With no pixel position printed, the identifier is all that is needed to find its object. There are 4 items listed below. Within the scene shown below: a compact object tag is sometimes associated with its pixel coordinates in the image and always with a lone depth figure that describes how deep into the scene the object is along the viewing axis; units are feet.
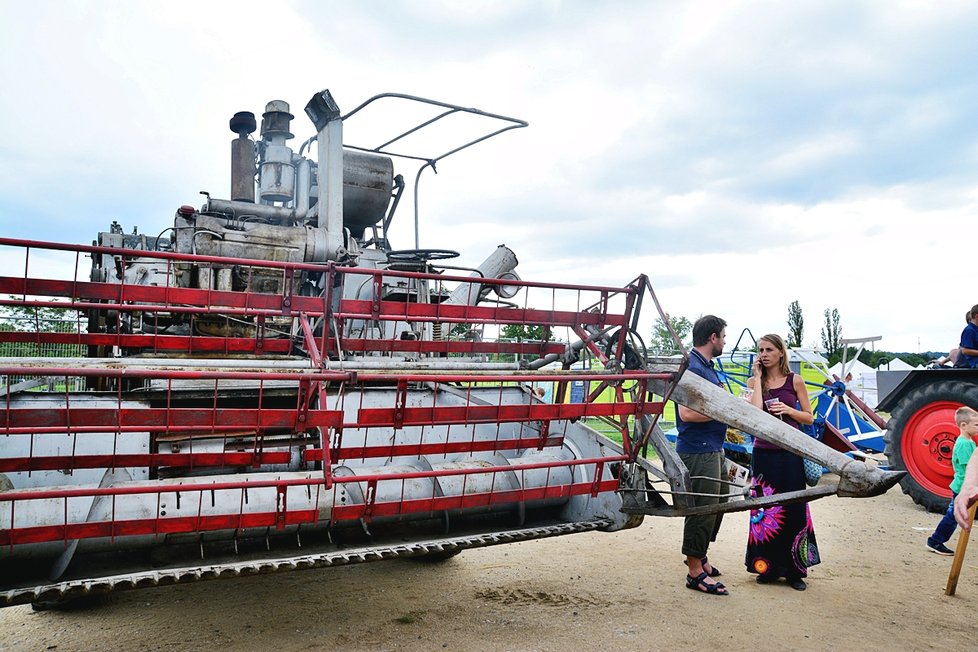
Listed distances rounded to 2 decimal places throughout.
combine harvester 9.35
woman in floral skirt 14.16
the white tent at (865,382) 51.49
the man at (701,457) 13.58
